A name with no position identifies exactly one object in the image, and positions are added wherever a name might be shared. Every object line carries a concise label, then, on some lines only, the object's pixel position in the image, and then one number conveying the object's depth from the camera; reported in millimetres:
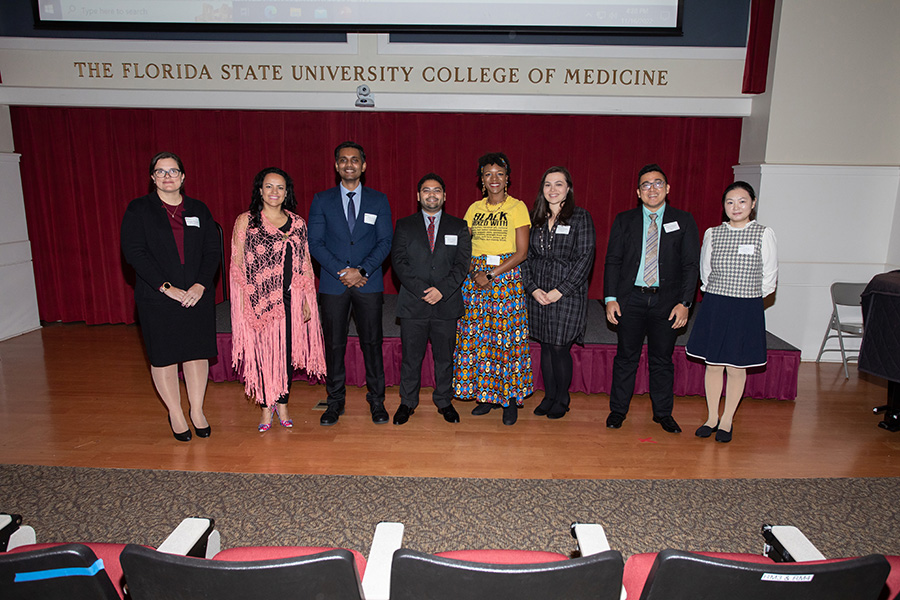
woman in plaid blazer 3316
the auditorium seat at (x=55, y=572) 1091
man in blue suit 3309
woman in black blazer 2984
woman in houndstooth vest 3102
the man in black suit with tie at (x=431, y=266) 3346
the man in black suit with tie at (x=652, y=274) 3268
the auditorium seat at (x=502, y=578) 1068
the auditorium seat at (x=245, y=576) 1081
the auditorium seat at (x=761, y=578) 1081
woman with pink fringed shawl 3135
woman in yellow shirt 3342
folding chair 4750
